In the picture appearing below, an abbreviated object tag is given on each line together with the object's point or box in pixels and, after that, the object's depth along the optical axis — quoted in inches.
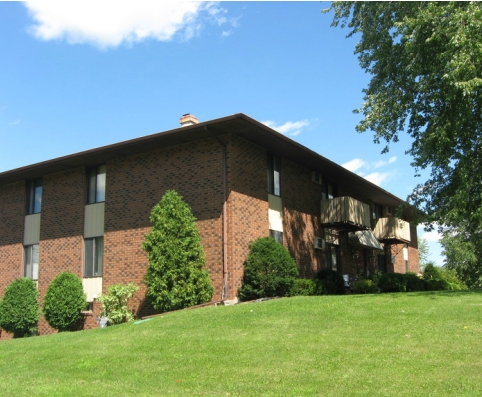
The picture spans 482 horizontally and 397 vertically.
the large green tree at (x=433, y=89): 579.8
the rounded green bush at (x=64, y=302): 773.9
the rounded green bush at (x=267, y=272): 690.8
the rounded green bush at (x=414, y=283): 947.3
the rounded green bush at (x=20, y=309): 828.6
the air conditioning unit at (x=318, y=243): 888.3
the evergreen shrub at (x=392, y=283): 905.5
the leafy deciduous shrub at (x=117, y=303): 718.5
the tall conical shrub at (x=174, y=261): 661.9
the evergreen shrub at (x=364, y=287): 888.3
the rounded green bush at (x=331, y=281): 809.5
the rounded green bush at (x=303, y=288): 714.8
